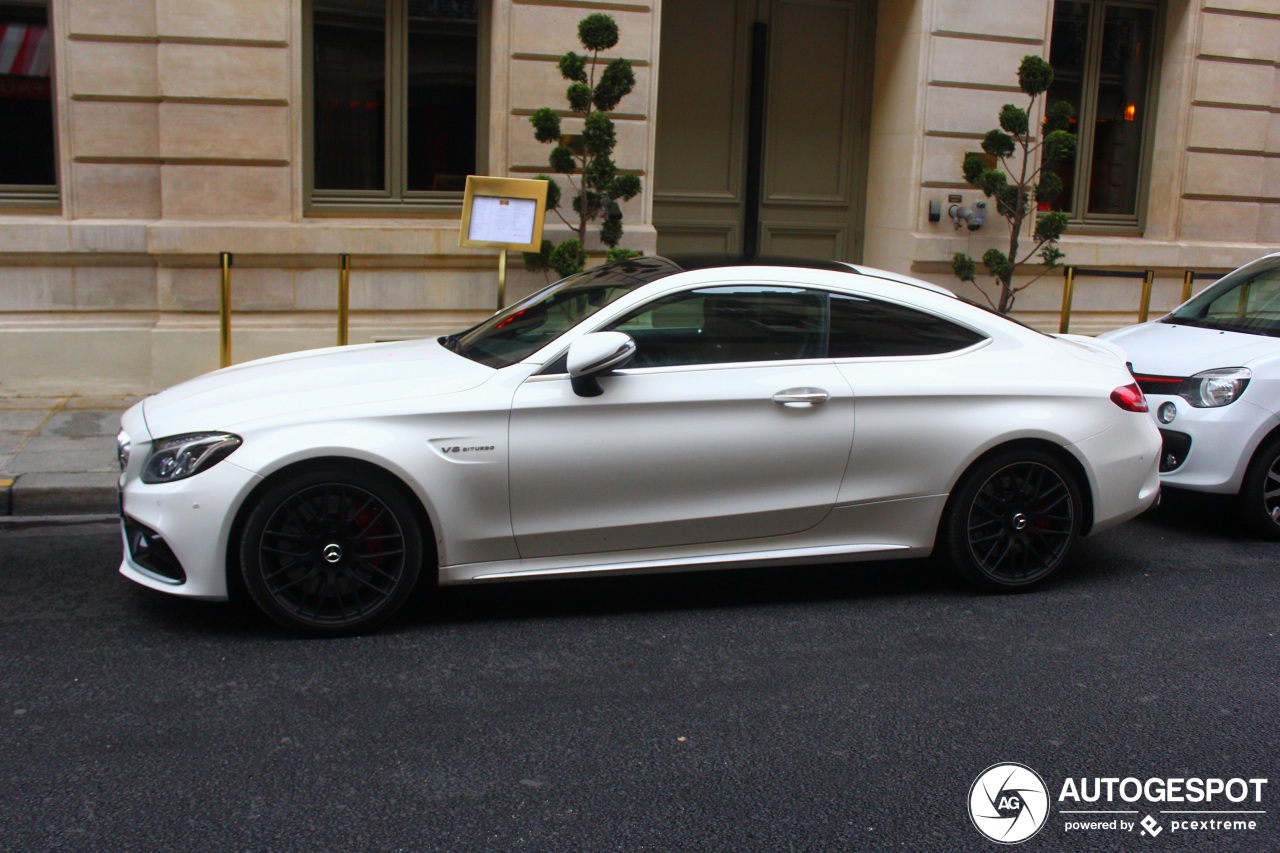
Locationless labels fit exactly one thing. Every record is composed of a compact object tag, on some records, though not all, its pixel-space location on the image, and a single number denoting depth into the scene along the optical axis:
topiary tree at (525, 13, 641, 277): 9.62
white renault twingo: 6.87
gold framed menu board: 9.39
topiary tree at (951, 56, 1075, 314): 10.90
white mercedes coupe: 4.98
